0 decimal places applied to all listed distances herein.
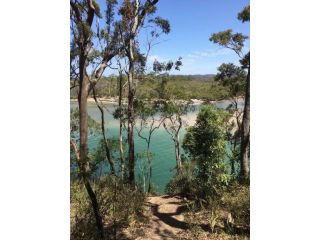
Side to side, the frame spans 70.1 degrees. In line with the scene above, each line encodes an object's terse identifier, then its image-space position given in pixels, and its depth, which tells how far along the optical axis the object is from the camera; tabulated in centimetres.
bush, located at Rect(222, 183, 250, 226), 230
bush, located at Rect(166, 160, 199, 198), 349
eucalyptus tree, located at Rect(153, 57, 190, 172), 600
